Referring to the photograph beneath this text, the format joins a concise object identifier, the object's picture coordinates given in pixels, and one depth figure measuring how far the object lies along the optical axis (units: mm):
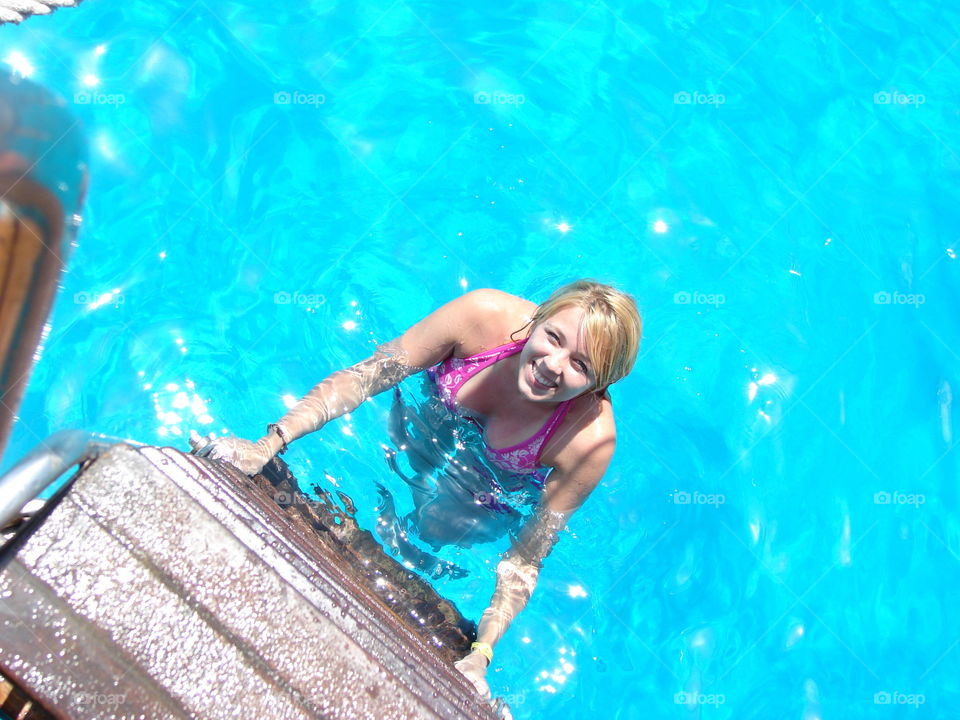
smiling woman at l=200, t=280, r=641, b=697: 3047
